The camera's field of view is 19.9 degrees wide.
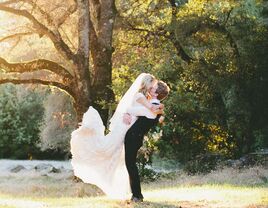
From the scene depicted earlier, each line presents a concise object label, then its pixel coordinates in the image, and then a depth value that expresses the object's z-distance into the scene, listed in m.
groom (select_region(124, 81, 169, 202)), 12.82
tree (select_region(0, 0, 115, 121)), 22.11
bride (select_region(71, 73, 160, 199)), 13.43
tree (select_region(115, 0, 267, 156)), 23.90
